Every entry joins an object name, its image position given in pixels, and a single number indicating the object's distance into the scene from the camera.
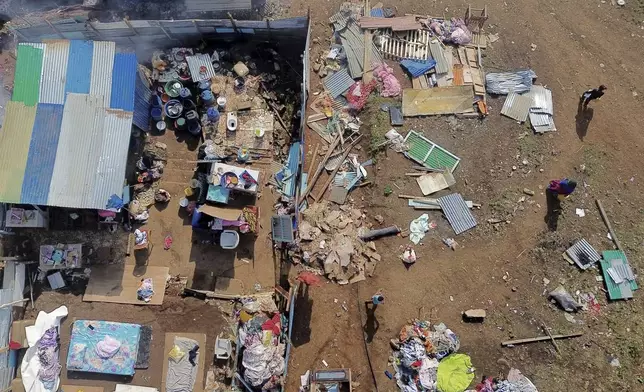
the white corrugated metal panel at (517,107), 17.91
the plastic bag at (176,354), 16.42
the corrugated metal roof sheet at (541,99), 17.97
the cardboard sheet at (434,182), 17.28
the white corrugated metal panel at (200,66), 18.52
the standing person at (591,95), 17.30
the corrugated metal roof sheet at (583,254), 16.80
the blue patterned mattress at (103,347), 16.31
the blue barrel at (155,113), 18.39
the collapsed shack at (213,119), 17.08
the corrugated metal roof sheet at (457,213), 17.03
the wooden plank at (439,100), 17.94
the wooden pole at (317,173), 17.50
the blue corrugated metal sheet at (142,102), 17.09
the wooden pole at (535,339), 16.17
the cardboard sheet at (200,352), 16.47
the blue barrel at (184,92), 18.28
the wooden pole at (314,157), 17.71
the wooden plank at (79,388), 16.38
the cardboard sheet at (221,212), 16.84
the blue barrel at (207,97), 18.20
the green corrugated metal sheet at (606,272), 16.56
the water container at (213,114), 18.20
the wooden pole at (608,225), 16.98
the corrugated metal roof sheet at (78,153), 15.57
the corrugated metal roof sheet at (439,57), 18.20
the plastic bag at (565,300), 16.34
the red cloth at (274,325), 16.11
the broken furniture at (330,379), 15.87
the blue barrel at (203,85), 18.53
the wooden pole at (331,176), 17.48
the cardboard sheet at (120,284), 16.97
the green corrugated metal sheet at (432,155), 17.50
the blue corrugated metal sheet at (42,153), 15.46
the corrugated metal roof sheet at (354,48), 18.23
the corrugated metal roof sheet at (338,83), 18.17
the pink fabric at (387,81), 18.00
